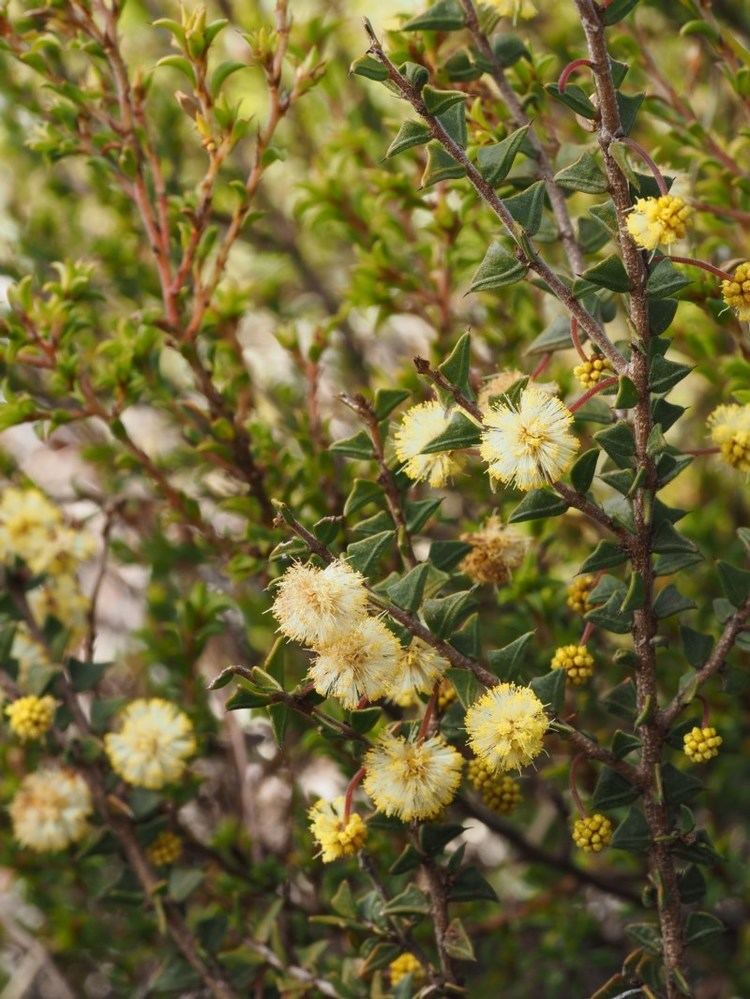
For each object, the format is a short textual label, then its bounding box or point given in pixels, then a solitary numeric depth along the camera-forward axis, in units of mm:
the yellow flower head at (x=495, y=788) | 297
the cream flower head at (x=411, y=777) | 286
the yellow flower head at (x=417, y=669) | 287
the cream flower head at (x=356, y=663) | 280
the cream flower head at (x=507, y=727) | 282
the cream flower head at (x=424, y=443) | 287
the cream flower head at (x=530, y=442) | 277
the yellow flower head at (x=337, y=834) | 287
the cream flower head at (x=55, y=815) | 336
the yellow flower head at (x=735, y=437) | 291
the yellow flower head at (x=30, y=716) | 325
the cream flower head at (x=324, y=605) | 279
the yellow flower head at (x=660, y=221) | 271
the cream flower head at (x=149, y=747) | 326
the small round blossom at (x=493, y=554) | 306
